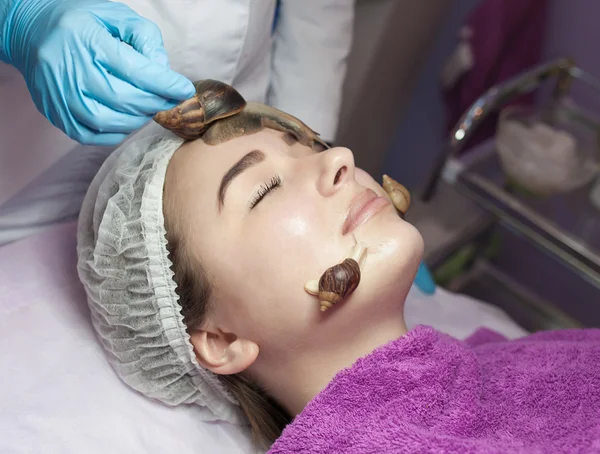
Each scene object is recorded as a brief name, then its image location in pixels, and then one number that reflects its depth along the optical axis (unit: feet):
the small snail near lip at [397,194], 3.75
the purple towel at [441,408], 3.23
